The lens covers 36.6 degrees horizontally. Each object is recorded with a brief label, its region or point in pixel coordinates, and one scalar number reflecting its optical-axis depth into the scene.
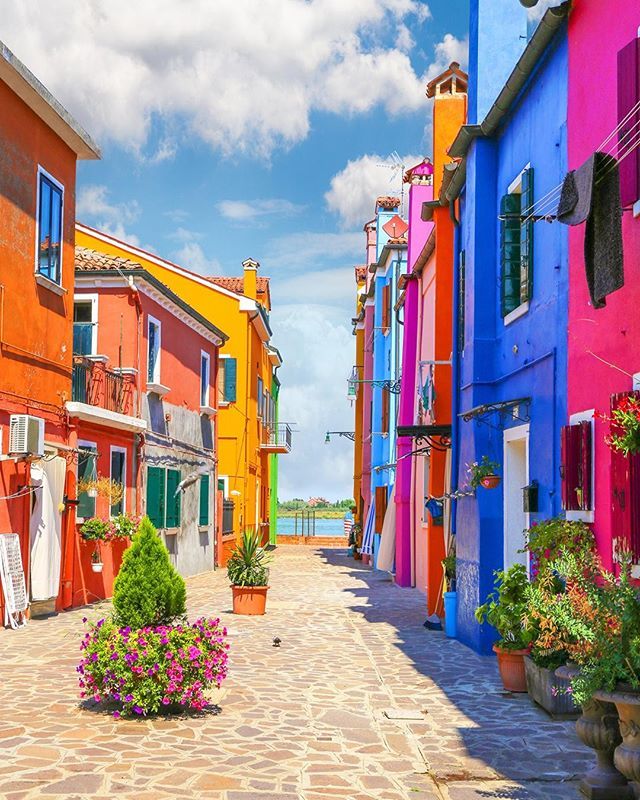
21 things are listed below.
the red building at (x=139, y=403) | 17.23
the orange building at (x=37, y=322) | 13.22
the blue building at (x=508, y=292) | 9.78
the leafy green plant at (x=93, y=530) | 16.31
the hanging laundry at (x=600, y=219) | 7.15
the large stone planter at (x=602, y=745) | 5.54
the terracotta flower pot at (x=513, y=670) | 9.21
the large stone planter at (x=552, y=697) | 8.05
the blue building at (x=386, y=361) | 26.95
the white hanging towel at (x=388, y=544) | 24.30
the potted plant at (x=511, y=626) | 9.12
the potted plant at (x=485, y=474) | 11.26
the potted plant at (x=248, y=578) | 15.22
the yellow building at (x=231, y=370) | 29.28
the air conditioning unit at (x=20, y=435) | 13.14
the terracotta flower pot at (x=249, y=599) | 15.19
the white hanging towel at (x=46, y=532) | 14.13
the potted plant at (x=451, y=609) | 13.05
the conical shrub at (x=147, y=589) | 8.27
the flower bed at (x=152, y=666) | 7.76
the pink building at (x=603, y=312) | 7.43
